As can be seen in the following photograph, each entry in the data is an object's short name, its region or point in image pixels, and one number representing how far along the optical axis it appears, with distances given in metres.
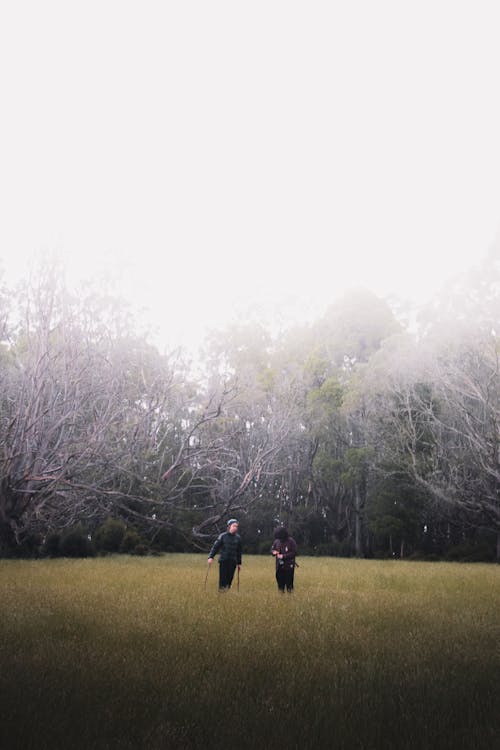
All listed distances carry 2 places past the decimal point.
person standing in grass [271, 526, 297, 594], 12.84
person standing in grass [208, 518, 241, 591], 13.12
